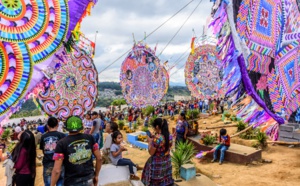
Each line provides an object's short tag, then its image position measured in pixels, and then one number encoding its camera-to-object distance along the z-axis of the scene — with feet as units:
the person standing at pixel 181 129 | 23.50
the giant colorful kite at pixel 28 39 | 9.97
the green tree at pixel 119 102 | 135.13
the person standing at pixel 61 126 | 23.70
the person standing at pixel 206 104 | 65.12
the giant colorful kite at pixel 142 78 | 51.19
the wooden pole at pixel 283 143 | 27.13
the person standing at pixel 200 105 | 64.86
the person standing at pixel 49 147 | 12.00
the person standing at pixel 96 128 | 21.44
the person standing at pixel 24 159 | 11.46
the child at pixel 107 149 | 14.97
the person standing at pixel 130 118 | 52.33
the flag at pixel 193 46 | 63.63
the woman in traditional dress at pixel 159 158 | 12.46
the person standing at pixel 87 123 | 23.75
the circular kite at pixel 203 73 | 62.44
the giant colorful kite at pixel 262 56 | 20.02
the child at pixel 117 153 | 14.21
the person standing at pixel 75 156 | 9.36
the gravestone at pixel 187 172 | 16.55
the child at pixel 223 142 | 23.52
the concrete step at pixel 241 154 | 22.53
